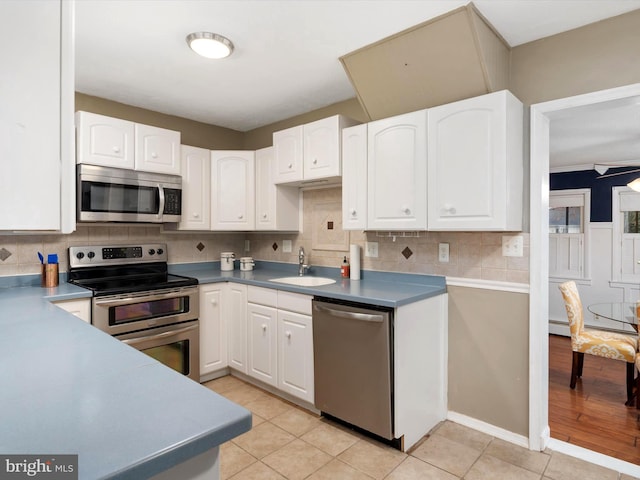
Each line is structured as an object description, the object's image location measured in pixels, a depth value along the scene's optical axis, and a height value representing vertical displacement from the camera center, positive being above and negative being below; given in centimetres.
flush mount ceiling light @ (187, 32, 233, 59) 212 +117
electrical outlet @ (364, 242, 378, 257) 297 -7
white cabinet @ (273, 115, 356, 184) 281 +73
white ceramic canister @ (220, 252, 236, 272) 374 -21
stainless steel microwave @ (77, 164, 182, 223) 274 +36
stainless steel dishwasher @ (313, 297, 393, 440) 216 -77
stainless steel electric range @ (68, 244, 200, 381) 259 -46
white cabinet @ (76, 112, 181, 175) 273 +77
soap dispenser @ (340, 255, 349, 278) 307 -25
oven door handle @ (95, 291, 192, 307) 253 -43
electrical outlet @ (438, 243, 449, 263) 258 -8
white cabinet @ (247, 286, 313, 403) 263 -77
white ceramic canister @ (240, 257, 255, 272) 376 -25
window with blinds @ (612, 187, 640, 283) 501 +9
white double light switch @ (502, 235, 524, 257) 228 -3
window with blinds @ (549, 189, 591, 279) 535 +12
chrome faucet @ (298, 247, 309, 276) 340 -23
